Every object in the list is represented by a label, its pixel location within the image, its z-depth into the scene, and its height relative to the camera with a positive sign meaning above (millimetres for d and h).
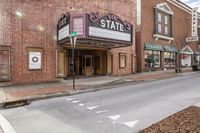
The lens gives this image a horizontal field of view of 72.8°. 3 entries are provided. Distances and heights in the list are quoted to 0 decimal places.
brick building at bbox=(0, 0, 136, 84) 9653 +1924
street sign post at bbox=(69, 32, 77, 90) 8263 +1776
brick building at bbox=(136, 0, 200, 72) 17095 +4481
